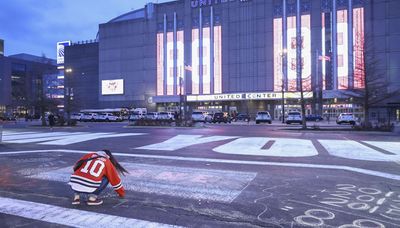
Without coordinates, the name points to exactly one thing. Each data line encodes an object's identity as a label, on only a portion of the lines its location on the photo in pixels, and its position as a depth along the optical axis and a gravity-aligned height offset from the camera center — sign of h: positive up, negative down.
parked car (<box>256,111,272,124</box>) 44.39 -0.65
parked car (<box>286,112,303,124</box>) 42.70 -0.70
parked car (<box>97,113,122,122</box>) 60.91 -0.81
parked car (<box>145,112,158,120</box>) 53.88 -0.25
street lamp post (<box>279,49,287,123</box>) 58.35 +9.41
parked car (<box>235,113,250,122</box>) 59.76 -0.68
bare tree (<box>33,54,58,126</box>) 35.34 +1.30
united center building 62.09 +13.27
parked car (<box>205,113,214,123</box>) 52.31 -0.75
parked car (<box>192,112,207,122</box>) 48.22 -0.53
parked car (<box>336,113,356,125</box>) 42.25 -0.78
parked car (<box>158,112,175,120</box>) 52.95 -0.25
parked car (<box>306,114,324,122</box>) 59.09 -0.89
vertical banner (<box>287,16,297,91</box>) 63.45 +14.07
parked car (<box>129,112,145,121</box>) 55.12 -0.59
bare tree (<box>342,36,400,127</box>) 27.16 +1.93
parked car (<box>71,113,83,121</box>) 64.05 -0.46
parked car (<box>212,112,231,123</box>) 49.12 -0.70
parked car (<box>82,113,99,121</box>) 61.84 -0.63
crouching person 5.55 -1.05
